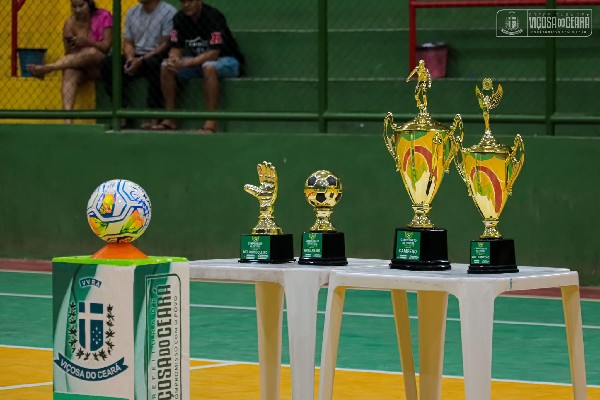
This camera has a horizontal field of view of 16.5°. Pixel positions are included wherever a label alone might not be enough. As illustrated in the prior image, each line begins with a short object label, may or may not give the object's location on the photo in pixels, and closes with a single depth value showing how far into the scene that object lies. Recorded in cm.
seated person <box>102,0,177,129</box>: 1830
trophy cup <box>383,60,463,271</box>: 783
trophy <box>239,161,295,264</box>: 832
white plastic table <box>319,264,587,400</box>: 732
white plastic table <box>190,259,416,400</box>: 790
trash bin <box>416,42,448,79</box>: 1827
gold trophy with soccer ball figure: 823
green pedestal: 628
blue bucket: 2007
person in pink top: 1879
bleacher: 1725
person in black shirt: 1803
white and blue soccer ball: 659
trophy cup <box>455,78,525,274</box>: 787
